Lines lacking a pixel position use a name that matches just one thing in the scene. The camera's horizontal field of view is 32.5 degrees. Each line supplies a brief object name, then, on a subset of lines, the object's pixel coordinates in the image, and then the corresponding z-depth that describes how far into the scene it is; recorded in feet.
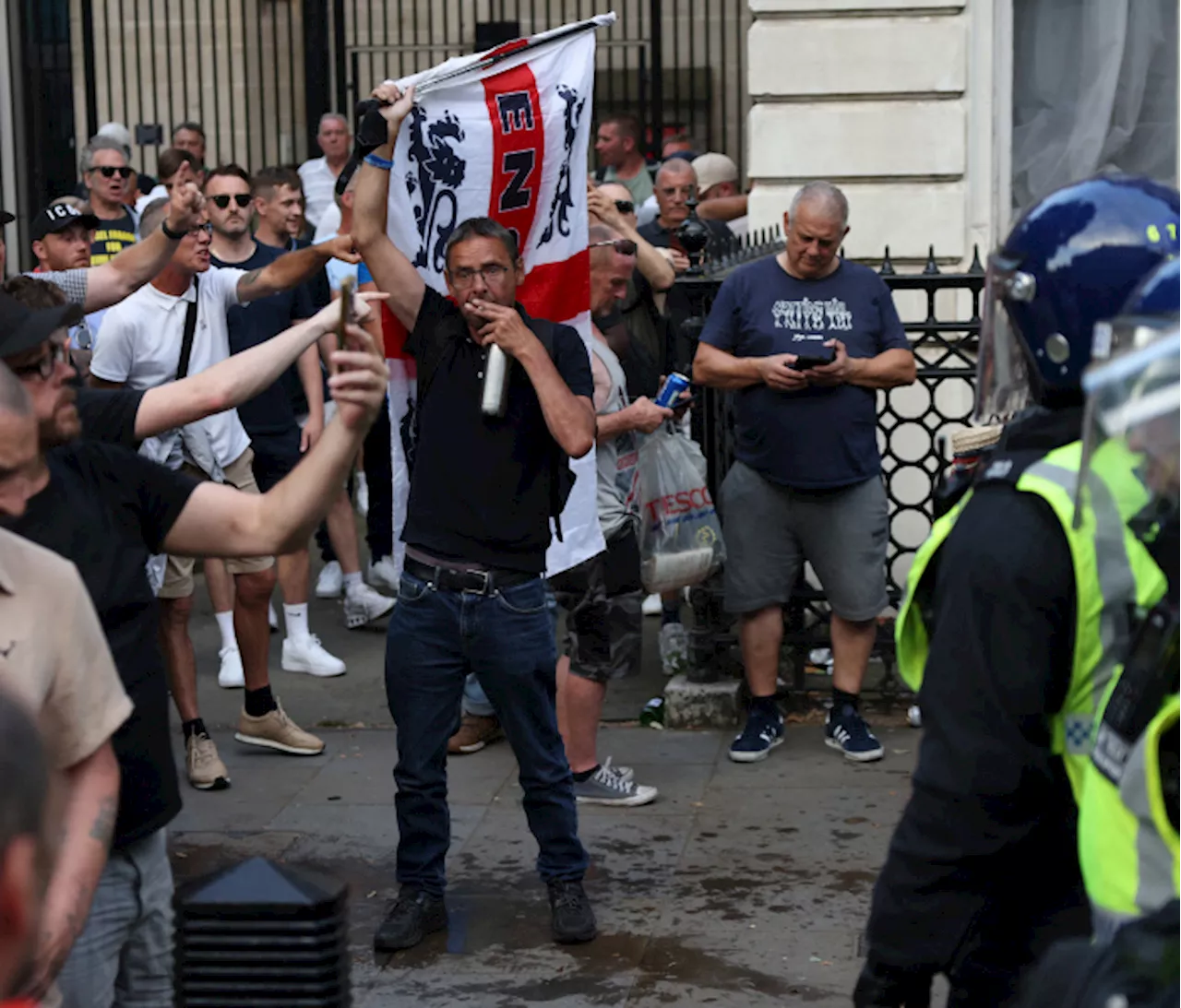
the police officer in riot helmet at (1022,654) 8.43
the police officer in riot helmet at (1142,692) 7.07
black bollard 9.80
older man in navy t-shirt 23.62
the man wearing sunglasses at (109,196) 34.09
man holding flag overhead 17.75
